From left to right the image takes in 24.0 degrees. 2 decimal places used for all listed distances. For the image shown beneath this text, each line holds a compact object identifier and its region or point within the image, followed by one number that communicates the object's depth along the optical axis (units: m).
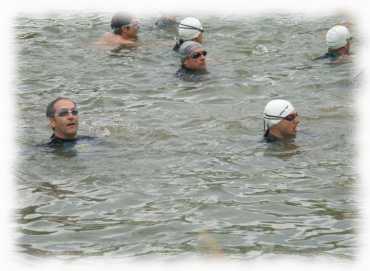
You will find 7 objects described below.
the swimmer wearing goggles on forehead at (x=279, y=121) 15.55
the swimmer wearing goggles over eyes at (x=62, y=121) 15.42
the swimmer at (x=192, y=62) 20.05
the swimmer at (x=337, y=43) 20.98
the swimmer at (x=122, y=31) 23.19
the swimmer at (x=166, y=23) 25.44
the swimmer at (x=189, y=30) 22.75
